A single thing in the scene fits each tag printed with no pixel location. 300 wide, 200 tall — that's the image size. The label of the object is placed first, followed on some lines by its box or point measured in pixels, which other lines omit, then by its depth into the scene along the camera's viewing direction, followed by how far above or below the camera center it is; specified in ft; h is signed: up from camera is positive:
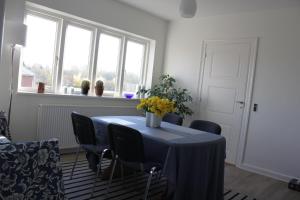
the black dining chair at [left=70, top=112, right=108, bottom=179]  9.31 -1.88
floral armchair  4.79 -1.77
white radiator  12.43 -2.02
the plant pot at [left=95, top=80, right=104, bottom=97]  14.89 -0.24
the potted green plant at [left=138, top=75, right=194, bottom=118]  16.16 -0.18
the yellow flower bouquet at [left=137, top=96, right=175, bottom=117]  9.59 -0.58
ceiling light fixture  9.30 +2.95
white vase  9.95 -1.15
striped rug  9.21 -3.80
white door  14.62 +0.60
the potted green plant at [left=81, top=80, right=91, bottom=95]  14.26 -0.22
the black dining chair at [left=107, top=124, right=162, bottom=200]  7.90 -1.87
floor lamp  10.64 +1.47
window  12.72 +1.49
